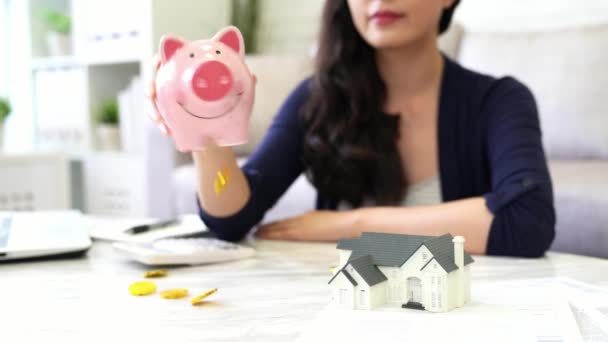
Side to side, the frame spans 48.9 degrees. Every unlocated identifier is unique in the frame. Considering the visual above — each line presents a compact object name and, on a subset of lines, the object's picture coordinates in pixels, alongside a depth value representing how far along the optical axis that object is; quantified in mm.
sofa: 1600
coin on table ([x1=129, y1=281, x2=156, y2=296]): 656
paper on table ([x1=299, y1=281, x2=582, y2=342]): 509
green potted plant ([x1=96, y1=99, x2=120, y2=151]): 2961
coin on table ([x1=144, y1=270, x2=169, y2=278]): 748
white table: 536
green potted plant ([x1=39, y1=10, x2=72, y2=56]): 3125
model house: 565
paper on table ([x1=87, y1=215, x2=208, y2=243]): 967
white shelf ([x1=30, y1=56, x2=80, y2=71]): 3050
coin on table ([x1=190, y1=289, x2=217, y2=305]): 619
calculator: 791
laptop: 844
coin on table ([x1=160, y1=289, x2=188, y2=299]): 645
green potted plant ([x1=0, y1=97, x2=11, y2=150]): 2688
